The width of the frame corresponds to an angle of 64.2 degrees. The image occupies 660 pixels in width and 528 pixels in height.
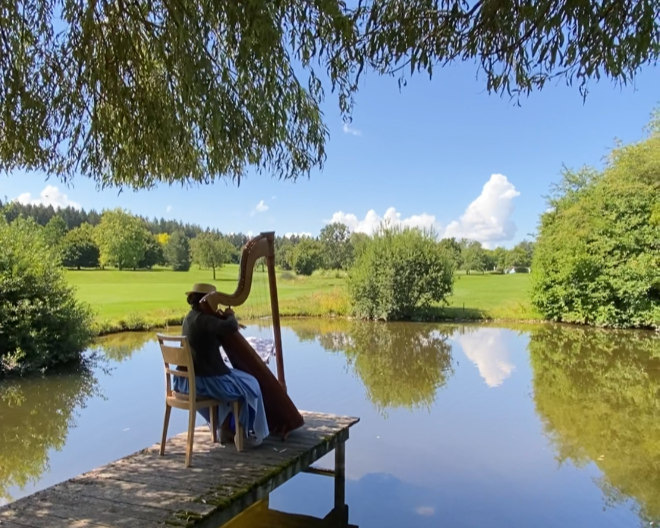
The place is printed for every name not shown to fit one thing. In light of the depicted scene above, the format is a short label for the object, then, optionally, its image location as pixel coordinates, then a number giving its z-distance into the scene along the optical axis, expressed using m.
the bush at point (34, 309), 8.62
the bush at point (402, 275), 16.64
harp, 3.59
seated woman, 3.49
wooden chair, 3.32
